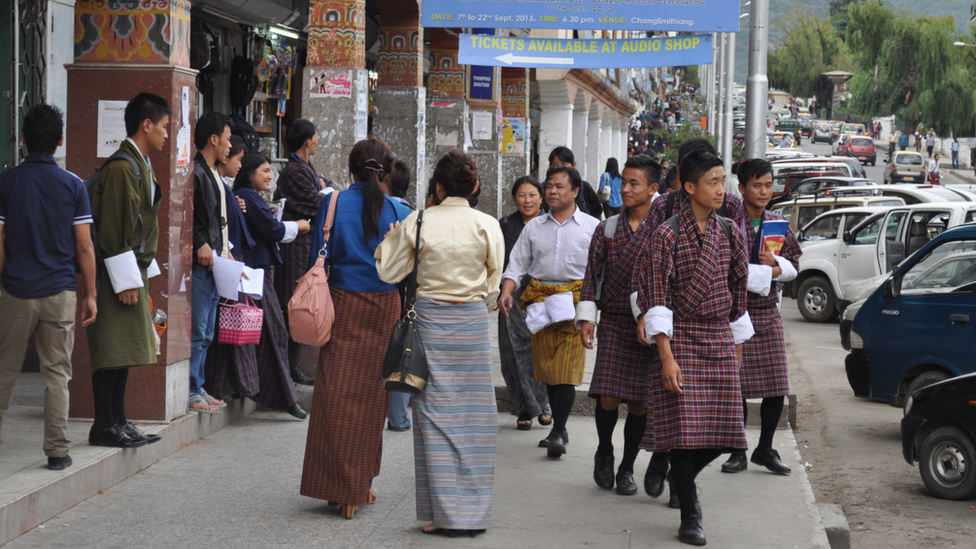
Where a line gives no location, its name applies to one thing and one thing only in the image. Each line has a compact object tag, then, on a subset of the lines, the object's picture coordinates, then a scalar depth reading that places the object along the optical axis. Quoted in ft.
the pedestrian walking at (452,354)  16.26
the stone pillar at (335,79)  33.45
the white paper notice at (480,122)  56.39
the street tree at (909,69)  196.85
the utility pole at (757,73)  42.24
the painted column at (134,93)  20.56
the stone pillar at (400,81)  41.81
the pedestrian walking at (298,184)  24.66
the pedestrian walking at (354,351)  17.11
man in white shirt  21.33
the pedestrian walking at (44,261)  16.88
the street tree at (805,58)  384.68
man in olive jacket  18.15
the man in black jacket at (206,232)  21.97
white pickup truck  47.73
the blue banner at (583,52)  35.42
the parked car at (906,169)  149.28
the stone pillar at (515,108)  65.67
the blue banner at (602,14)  33.94
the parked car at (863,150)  200.03
